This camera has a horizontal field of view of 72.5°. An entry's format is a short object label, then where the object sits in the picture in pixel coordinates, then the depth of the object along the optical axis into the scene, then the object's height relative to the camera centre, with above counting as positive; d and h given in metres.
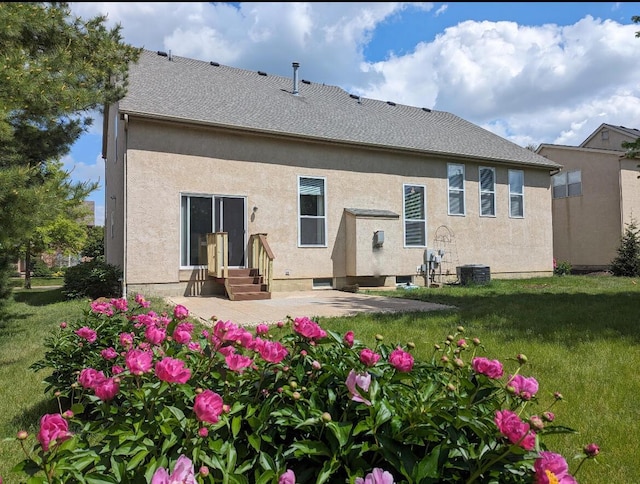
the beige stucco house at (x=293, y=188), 10.11 +1.89
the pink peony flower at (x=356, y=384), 1.41 -0.42
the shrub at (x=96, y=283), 10.27 -0.62
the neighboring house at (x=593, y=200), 18.20 +2.34
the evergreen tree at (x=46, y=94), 5.04 +2.23
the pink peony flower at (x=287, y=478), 1.21 -0.62
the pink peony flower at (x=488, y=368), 1.50 -0.40
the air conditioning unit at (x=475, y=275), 12.76 -0.61
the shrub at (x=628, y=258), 16.23 -0.19
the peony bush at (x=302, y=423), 1.22 -0.53
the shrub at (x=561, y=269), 16.80 -0.61
